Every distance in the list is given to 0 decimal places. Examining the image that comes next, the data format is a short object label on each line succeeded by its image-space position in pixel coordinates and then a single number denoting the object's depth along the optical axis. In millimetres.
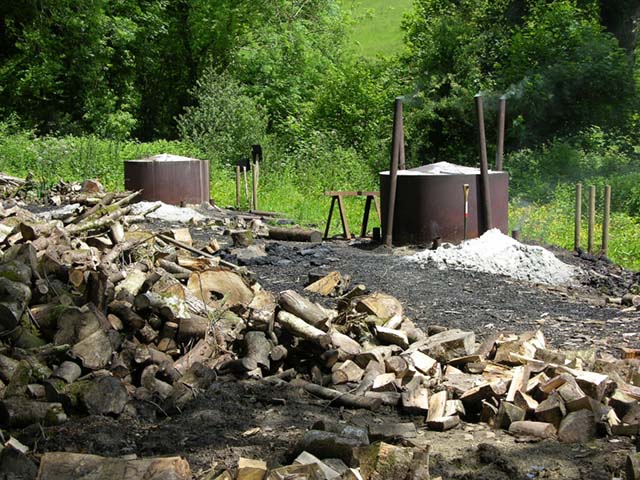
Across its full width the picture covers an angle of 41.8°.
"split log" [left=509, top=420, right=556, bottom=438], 4590
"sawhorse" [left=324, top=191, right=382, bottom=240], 12664
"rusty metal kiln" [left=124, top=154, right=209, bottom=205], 15000
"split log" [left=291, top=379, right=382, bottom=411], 5094
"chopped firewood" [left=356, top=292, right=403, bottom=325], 6531
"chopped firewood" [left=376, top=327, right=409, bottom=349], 6055
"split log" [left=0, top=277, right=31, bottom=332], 5718
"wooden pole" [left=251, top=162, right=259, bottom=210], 15899
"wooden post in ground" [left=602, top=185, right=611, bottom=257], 11484
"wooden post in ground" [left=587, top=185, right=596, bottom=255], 11547
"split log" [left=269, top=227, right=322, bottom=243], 11438
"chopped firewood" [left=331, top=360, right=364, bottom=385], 5562
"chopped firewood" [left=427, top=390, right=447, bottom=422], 4902
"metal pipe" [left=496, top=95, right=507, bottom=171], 12094
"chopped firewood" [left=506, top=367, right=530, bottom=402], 4928
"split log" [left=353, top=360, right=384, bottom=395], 5312
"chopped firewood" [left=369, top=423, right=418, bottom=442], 4414
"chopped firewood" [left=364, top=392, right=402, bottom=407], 5090
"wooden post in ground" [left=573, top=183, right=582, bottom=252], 11734
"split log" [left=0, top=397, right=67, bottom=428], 4734
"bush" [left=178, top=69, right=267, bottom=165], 22172
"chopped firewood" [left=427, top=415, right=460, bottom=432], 4777
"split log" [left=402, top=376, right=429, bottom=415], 4992
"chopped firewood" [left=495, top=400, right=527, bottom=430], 4754
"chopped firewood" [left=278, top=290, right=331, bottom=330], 5953
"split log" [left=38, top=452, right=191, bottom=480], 3691
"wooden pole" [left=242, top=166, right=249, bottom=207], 16784
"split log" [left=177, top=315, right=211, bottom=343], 5969
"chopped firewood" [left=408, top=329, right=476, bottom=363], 5816
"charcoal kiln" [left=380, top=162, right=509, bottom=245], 10766
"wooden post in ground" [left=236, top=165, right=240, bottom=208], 16547
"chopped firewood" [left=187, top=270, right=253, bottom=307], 6875
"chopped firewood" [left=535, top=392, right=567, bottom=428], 4680
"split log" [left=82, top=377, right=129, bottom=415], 4902
